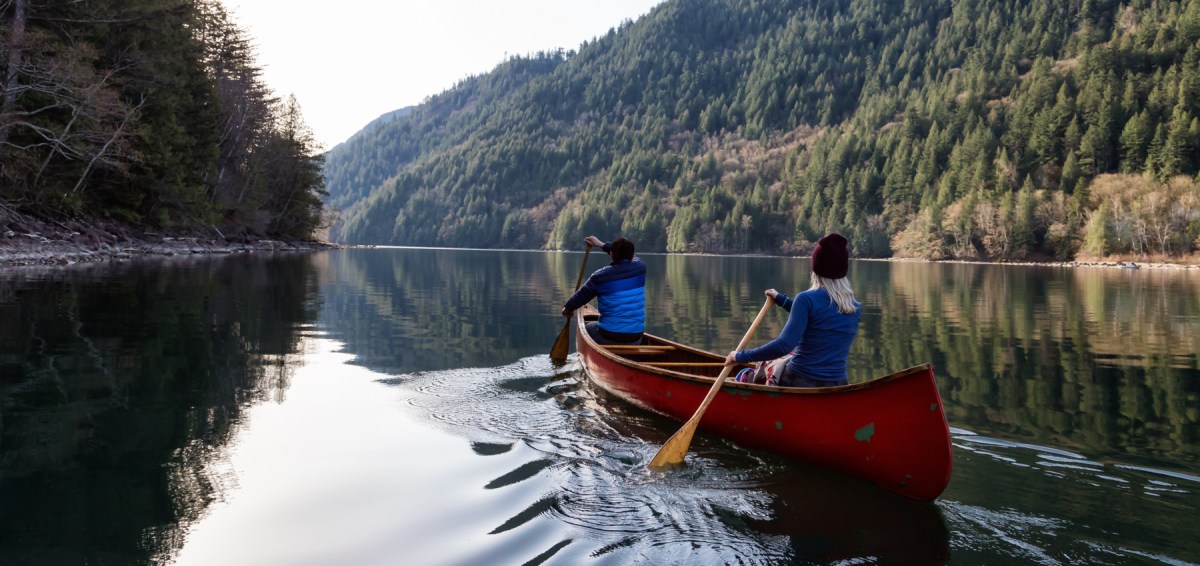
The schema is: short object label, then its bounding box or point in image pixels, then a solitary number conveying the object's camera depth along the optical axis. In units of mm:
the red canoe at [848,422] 6121
